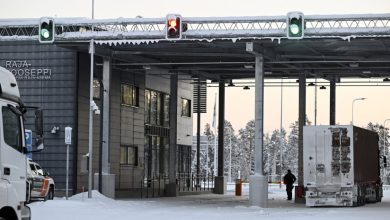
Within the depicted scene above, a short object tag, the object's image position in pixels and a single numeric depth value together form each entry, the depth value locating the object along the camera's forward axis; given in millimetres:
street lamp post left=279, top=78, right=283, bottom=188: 82925
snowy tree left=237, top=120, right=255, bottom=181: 143750
